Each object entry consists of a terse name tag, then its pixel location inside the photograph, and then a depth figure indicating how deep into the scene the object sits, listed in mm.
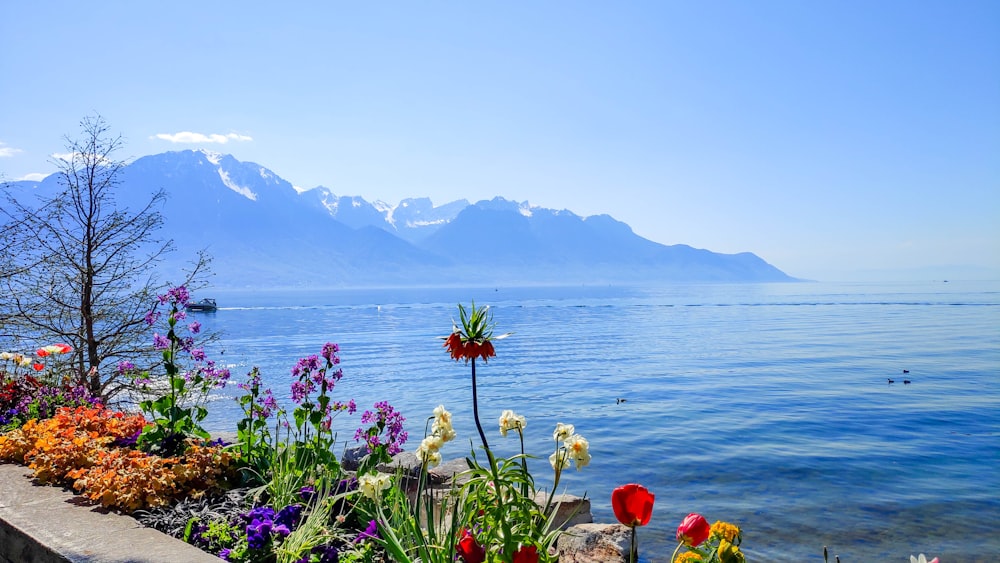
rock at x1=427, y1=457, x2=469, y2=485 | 8923
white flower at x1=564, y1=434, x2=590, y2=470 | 3137
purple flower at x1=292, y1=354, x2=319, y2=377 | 5758
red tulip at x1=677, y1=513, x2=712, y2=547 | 2717
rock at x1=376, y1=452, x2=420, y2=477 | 8980
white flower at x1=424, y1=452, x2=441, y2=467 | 3409
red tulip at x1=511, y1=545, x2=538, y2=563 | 2895
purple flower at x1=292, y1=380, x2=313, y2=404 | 5746
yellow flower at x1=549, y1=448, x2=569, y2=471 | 3254
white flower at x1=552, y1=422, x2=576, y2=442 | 3312
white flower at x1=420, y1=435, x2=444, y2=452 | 3354
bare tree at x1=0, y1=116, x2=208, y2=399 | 10039
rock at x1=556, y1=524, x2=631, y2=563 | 5441
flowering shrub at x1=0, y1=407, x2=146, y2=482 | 5309
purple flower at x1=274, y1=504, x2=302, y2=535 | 4188
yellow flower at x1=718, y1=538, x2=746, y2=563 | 2371
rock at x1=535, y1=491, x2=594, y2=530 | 7749
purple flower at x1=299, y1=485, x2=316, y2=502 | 4790
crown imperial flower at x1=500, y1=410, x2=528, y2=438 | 3356
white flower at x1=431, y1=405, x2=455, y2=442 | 3340
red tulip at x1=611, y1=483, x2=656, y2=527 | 2760
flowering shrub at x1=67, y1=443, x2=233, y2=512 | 4629
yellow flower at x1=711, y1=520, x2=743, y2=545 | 2514
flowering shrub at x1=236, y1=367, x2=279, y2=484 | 5391
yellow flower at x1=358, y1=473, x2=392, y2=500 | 3375
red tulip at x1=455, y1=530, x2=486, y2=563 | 3029
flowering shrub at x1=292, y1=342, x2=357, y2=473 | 5267
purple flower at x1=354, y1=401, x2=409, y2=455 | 5551
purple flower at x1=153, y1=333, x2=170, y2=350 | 6176
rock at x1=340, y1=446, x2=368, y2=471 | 10695
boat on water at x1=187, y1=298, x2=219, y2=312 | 97356
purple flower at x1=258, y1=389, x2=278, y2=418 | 5883
